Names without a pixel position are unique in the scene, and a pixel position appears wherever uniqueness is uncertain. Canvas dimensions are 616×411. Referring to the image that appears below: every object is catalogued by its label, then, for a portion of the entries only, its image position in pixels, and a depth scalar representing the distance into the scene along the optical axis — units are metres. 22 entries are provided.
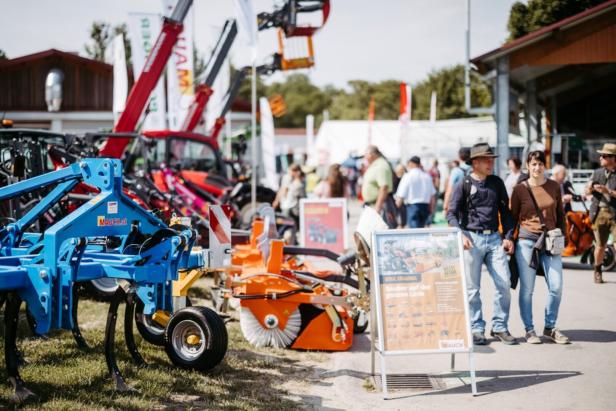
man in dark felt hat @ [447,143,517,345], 6.74
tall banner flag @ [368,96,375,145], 30.12
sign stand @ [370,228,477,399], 5.41
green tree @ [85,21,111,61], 46.25
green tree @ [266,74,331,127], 96.06
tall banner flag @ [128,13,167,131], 19.48
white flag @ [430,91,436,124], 33.21
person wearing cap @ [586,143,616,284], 9.47
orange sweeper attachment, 6.53
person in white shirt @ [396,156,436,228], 13.09
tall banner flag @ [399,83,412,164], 20.61
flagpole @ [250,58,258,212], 12.05
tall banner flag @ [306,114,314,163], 33.22
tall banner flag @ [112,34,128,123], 20.33
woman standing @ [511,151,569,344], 6.78
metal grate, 5.54
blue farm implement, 4.72
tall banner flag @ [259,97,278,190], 20.09
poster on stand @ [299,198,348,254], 11.65
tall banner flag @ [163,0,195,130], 20.23
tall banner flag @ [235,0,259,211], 12.96
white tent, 27.09
